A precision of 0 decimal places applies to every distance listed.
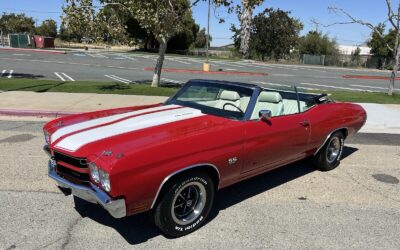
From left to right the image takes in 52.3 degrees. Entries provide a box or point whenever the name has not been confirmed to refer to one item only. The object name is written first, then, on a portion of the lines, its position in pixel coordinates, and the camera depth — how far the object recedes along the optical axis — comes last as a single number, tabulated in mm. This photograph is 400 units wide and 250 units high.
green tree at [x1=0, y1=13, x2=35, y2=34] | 84875
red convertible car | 3553
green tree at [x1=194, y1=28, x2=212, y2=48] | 94250
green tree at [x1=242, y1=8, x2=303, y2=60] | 56875
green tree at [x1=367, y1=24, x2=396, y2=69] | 55944
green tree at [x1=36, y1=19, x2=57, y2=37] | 97250
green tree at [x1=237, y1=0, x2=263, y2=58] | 56291
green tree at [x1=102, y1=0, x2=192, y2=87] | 13516
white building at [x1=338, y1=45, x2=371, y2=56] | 90494
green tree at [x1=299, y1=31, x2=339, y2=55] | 64500
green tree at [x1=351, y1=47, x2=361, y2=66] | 56509
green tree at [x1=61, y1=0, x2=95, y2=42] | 13500
